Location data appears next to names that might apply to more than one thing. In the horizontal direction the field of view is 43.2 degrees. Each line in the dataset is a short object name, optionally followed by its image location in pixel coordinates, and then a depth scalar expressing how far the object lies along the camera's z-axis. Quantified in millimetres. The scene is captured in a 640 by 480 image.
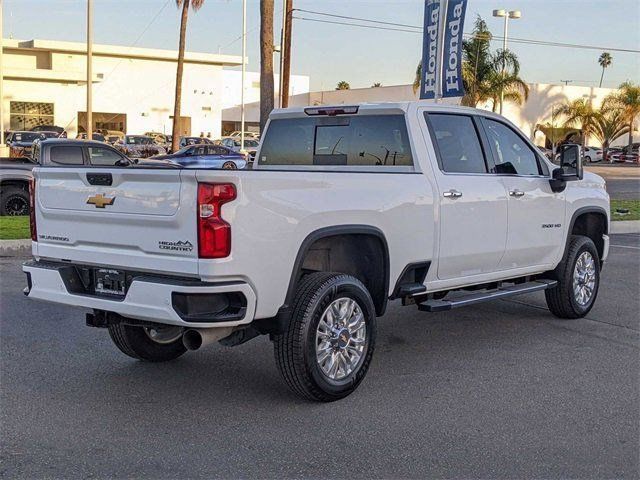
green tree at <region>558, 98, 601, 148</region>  61906
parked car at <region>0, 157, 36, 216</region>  15797
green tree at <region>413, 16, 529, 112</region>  40094
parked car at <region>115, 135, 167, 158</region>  41812
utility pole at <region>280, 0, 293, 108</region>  27359
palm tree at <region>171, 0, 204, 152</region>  38906
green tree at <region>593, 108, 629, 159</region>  63219
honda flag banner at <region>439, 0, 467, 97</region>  17234
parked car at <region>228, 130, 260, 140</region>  63412
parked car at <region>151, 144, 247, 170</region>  31614
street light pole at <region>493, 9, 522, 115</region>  44438
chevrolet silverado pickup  4875
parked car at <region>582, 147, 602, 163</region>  58547
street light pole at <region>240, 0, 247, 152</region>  52938
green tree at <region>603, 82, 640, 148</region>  62250
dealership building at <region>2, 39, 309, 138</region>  57572
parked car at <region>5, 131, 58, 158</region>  35706
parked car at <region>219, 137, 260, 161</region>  44375
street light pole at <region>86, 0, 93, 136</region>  29391
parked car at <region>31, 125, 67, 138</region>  47344
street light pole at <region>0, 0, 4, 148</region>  32728
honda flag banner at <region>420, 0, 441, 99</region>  17625
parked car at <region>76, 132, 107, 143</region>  44419
